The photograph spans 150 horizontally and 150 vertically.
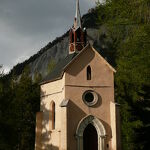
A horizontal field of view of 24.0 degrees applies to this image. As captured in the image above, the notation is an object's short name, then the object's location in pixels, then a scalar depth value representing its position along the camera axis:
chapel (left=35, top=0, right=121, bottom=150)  25.67
